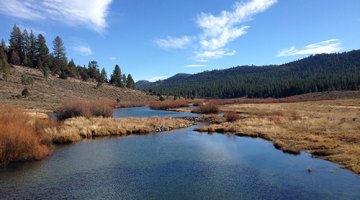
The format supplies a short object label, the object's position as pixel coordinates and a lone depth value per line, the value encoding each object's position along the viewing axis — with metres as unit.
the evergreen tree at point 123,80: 157.00
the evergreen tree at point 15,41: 118.05
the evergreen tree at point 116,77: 153.62
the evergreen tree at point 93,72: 148.62
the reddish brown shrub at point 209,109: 79.25
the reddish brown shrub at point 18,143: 25.16
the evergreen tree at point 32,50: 122.38
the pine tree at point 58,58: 125.19
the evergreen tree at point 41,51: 122.88
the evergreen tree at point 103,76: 151.20
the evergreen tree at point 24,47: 118.00
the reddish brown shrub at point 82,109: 52.75
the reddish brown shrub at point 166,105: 107.56
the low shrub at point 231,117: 57.12
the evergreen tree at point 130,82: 161.88
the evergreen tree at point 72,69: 129.88
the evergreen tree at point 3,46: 113.82
